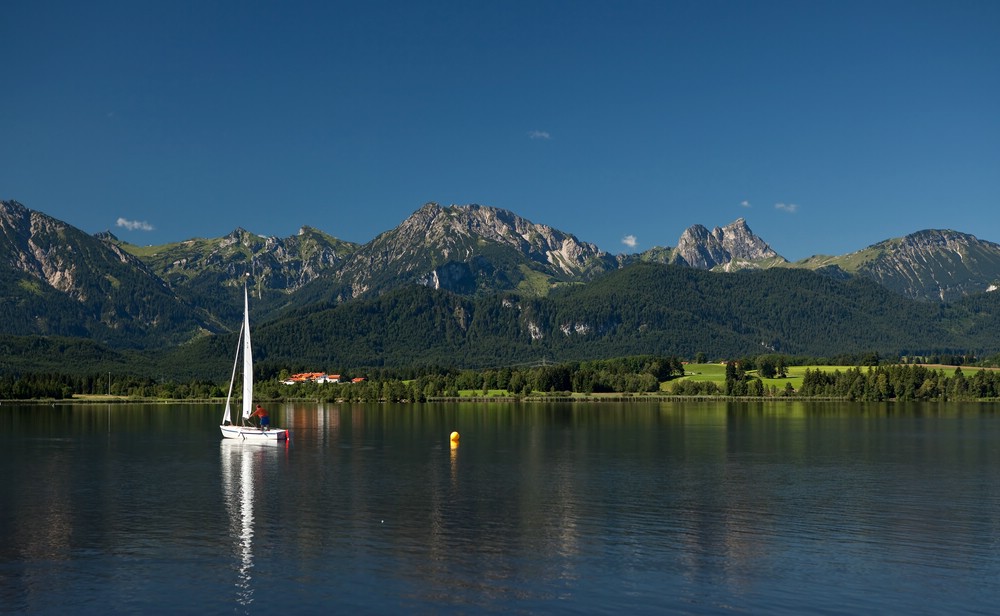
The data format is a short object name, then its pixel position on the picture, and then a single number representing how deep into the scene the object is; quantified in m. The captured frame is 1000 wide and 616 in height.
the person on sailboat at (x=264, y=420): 140.00
